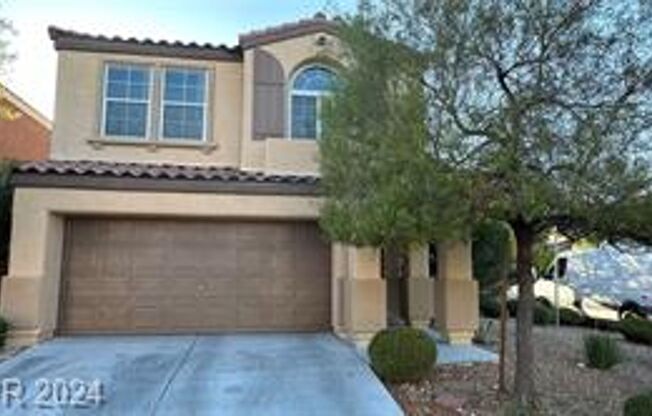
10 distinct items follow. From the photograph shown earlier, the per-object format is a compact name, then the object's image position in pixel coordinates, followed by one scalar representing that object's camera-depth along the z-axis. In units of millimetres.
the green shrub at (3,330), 12211
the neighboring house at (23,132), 22391
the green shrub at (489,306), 20141
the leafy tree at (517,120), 8211
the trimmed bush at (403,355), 10156
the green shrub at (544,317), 19969
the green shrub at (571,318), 20328
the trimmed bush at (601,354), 12383
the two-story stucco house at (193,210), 13438
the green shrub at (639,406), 7735
